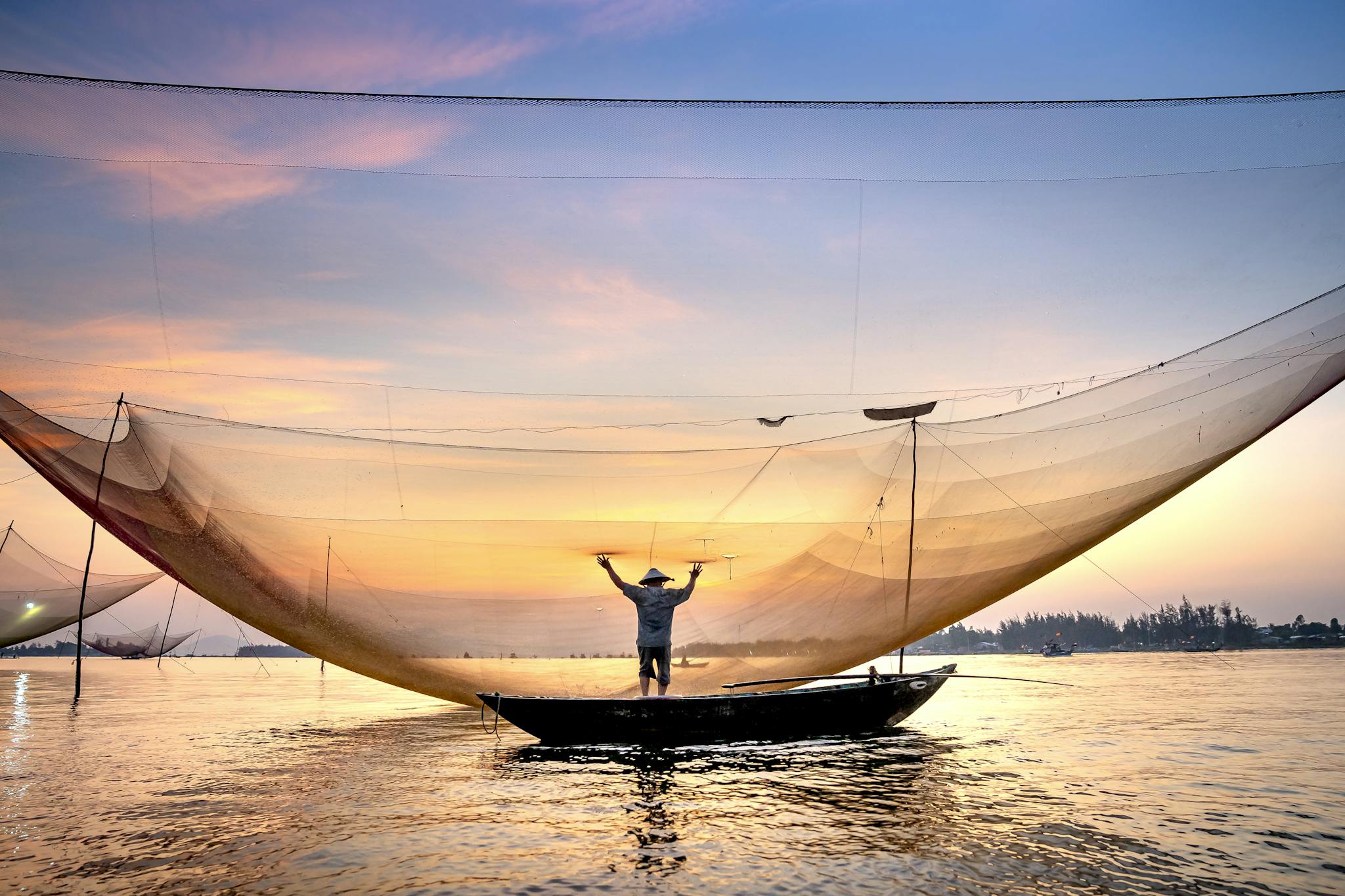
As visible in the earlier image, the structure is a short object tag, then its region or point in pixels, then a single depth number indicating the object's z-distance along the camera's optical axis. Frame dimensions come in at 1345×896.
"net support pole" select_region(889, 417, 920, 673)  9.99
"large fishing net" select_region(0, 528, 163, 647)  27.97
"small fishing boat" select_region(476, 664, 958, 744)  9.48
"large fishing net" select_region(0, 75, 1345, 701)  7.68
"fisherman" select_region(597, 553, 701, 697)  9.98
